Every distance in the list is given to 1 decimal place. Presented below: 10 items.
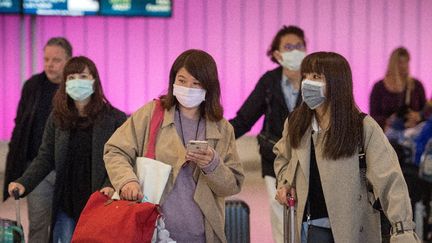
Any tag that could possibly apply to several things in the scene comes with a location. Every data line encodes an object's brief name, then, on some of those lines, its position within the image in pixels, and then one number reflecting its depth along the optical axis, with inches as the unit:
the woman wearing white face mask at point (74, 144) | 392.8
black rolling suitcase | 478.0
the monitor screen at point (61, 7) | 809.5
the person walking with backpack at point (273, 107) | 454.6
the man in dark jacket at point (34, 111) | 472.4
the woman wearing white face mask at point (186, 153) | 320.5
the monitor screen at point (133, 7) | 819.4
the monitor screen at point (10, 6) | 808.3
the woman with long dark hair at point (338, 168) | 311.3
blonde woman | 651.5
